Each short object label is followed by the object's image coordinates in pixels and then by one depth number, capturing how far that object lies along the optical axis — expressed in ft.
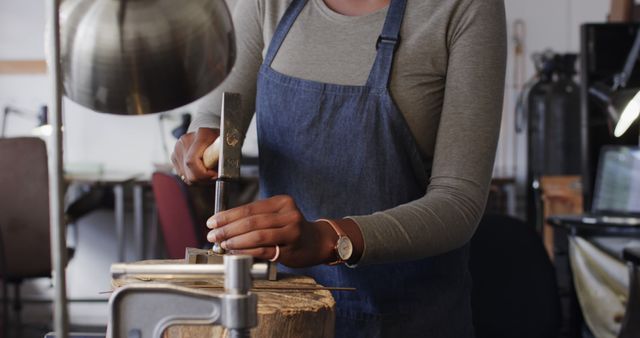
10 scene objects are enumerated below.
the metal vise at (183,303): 4.66
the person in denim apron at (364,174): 7.08
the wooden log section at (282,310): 5.73
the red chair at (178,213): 16.72
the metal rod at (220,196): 6.33
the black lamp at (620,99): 8.14
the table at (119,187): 23.17
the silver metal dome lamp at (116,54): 4.38
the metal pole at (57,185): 4.33
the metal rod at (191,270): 4.72
